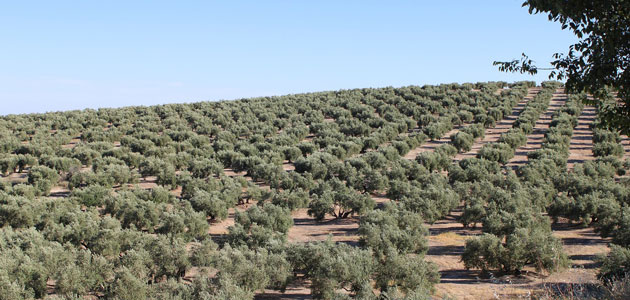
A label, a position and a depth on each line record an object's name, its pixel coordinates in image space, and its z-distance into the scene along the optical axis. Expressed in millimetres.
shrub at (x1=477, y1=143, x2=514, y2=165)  42531
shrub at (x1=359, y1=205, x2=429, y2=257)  19031
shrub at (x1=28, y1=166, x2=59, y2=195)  30688
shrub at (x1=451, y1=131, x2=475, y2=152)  48875
